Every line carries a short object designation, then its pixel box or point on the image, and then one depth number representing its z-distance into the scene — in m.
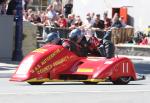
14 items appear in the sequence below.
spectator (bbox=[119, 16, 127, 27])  34.19
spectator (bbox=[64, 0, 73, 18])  38.25
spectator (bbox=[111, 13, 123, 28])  33.38
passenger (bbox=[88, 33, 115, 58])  17.81
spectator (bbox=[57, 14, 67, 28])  33.59
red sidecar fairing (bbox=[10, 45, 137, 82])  16.45
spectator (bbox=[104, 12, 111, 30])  33.78
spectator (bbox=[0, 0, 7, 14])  26.17
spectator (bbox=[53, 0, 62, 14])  36.09
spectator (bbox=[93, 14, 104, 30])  33.34
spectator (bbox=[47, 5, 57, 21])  33.53
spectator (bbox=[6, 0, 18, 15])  25.78
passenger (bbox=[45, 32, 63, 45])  17.33
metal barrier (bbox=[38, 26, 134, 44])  33.09
